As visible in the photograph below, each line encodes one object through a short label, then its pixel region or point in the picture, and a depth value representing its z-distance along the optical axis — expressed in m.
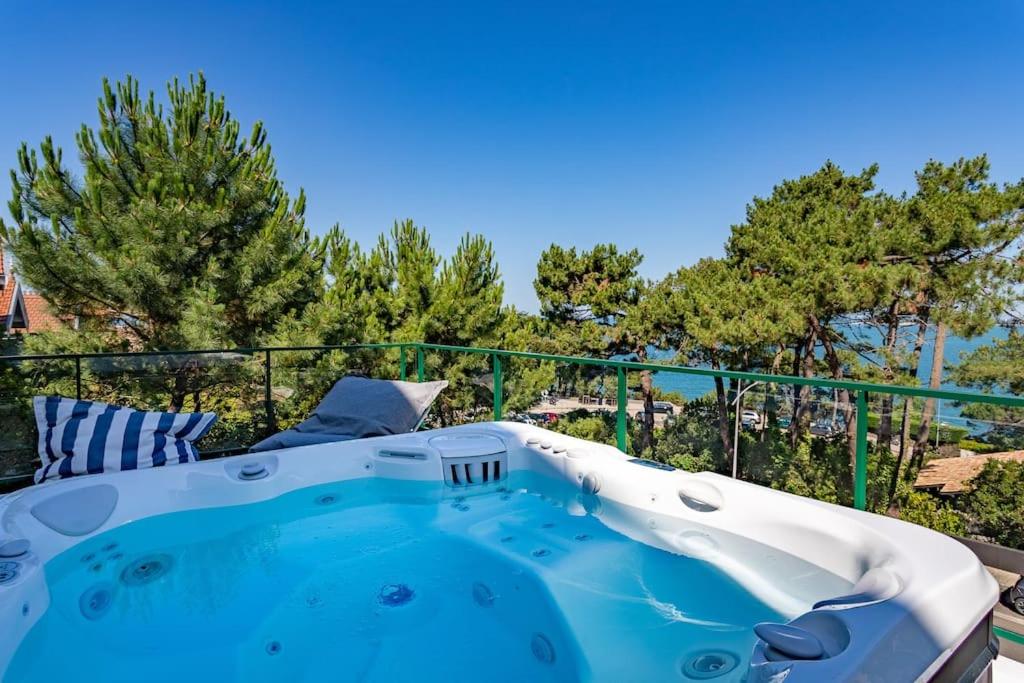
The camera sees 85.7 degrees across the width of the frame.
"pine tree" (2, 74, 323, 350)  5.40
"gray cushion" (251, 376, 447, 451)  3.32
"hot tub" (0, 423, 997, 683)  1.35
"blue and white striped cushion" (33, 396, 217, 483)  2.44
